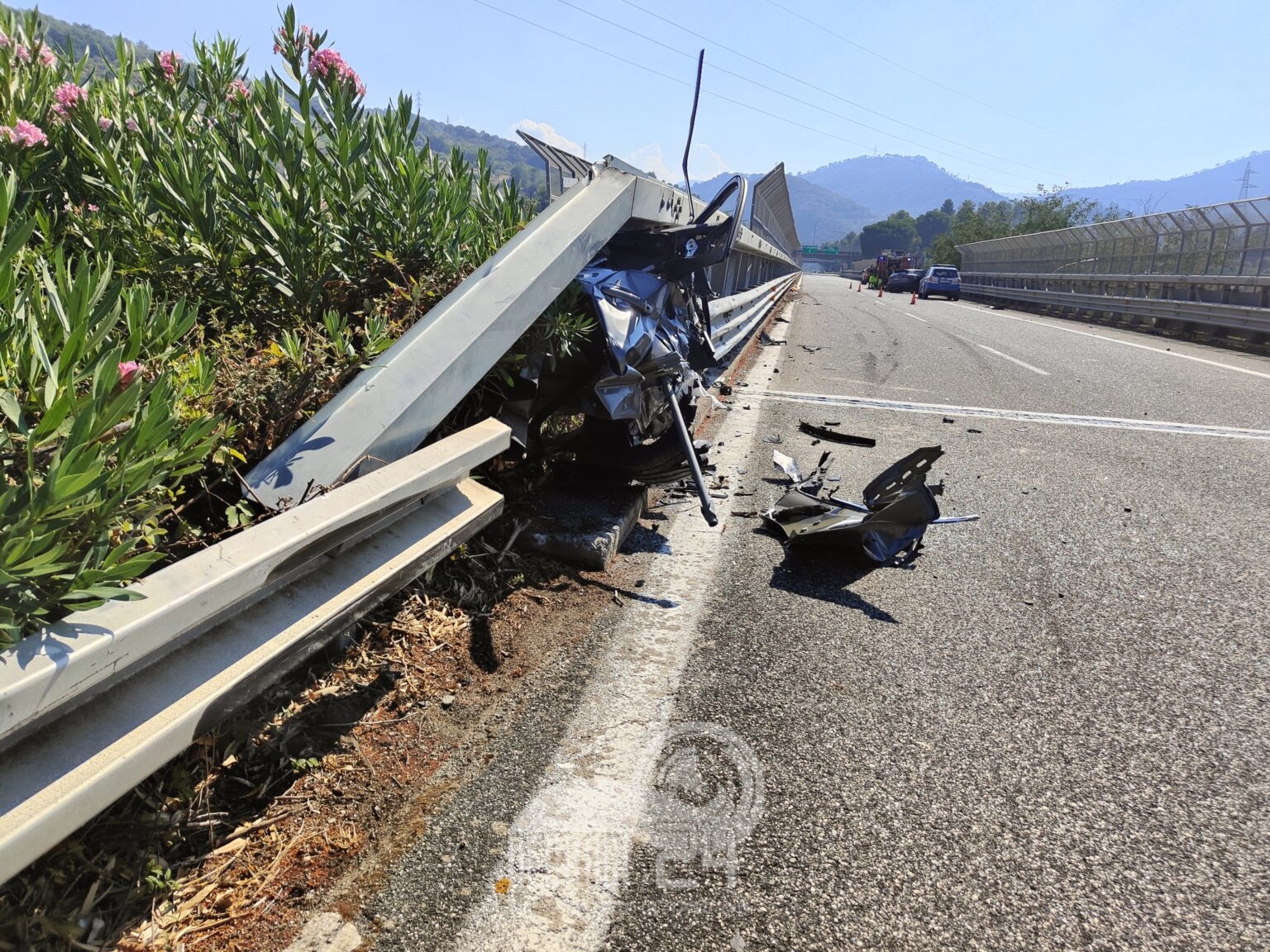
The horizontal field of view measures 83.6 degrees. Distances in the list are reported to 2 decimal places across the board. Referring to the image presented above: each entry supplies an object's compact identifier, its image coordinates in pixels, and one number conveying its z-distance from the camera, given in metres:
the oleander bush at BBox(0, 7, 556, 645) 1.26
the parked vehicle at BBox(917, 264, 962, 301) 35.38
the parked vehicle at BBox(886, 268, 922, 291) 41.95
